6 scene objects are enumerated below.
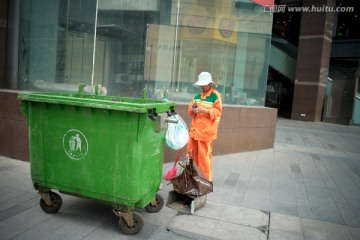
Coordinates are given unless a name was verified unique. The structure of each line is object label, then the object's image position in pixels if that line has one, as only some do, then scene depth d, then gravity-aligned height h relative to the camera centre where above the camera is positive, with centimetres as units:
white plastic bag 369 -52
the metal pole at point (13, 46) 646 +64
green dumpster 308 -65
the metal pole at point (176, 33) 675 +120
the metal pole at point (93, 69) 628 +29
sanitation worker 406 -36
